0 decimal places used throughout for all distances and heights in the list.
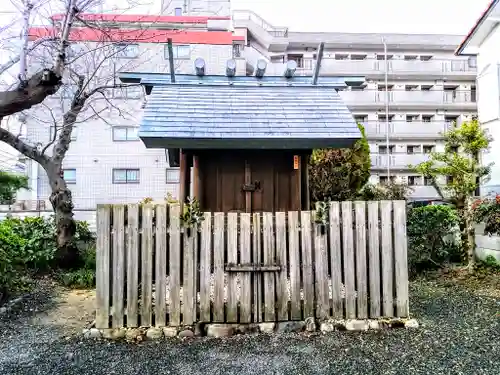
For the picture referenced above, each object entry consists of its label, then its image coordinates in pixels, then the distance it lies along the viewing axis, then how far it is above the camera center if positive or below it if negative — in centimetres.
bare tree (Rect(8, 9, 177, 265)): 650 +125
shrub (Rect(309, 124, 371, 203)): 1000 +79
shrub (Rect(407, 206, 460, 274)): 704 -75
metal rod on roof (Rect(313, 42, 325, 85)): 591 +235
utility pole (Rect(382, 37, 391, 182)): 1983 +447
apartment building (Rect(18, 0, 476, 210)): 1625 +586
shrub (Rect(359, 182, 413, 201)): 920 +18
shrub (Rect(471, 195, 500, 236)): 594 -28
